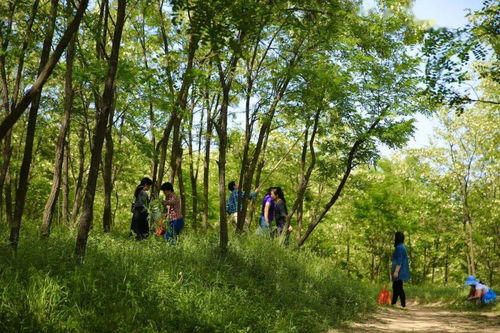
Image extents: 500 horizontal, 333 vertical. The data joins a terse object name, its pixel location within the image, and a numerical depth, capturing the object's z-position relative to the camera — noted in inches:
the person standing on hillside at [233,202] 581.2
